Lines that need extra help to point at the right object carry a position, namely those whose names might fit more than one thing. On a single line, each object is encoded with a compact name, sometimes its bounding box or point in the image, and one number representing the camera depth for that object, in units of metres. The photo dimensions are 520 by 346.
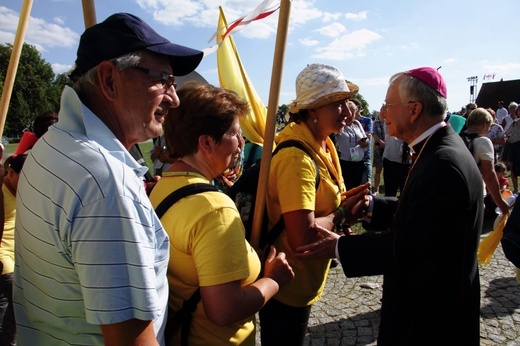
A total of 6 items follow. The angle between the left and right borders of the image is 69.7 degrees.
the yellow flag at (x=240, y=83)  4.07
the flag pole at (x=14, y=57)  1.72
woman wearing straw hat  2.12
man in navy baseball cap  0.92
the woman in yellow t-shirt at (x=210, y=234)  1.41
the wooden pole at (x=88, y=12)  1.65
